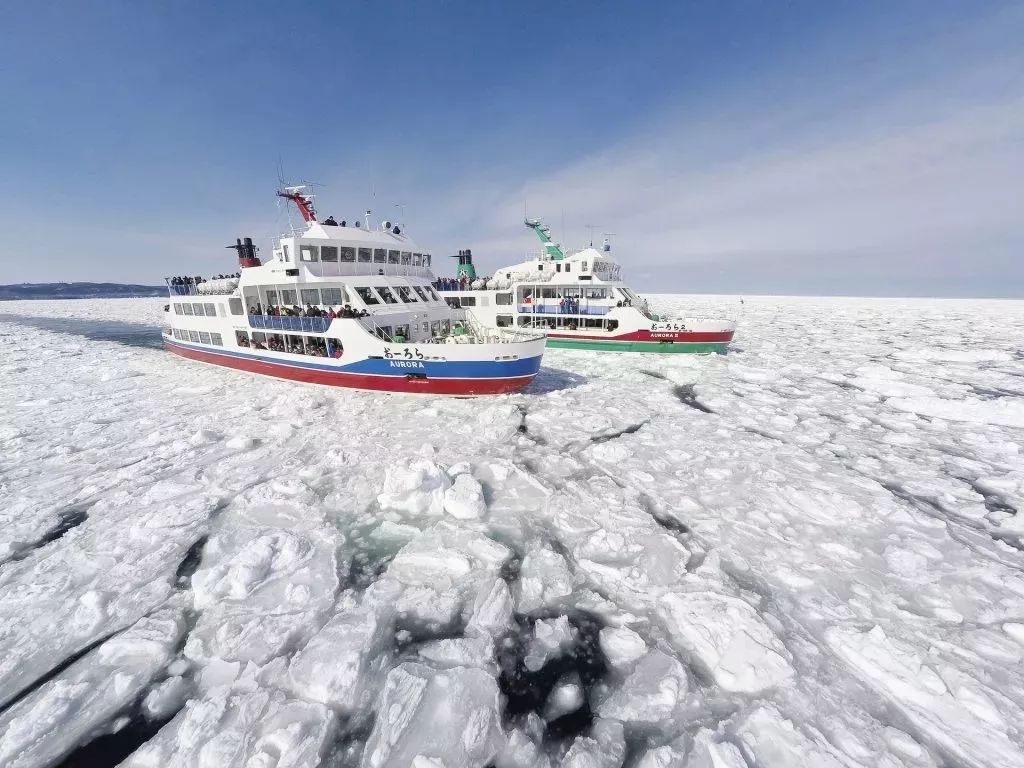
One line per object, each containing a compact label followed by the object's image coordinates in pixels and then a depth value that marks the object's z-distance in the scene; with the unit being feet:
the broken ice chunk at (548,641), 14.78
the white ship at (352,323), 45.65
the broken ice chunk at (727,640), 13.88
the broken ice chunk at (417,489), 23.82
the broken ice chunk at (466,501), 23.17
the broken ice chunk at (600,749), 11.76
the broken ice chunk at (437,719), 11.80
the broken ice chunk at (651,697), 12.87
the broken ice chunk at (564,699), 13.12
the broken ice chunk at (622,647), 14.83
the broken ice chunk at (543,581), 17.34
